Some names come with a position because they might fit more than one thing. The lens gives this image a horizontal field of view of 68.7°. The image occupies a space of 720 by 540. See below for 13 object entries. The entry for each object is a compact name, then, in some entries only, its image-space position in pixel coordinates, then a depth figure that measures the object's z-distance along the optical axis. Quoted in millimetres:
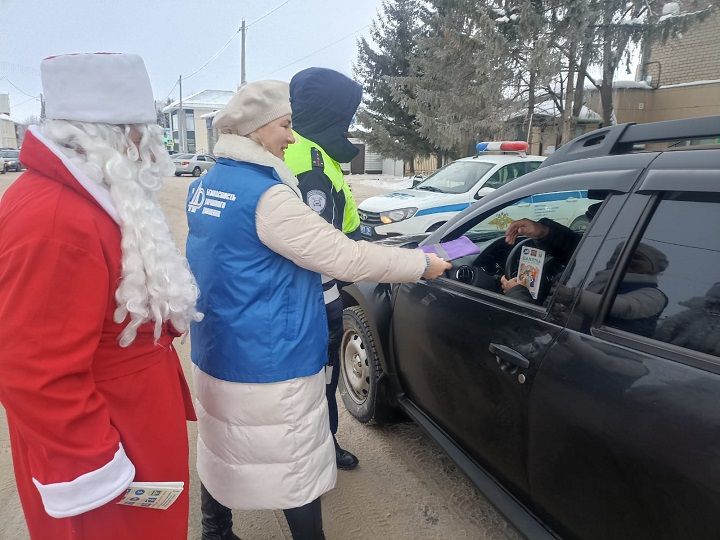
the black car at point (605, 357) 1368
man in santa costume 1063
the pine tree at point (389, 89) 20391
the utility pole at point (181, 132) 51000
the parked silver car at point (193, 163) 32250
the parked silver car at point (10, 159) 34675
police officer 2291
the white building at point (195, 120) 54188
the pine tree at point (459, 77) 14219
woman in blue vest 1614
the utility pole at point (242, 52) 27234
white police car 8219
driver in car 2341
